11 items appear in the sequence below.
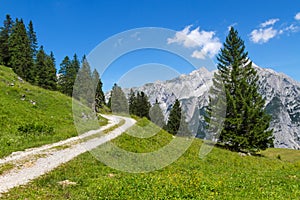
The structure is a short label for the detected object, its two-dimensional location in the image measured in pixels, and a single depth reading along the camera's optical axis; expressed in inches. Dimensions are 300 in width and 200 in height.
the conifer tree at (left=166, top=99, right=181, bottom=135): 2778.8
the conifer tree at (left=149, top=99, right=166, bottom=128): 1920.4
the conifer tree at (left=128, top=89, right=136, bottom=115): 3692.4
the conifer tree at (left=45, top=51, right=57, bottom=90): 3012.8
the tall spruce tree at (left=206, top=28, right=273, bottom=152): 1523.1
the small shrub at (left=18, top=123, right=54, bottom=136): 909.8
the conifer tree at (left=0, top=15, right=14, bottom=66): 2974.9
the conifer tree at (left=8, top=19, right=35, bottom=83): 2758.4
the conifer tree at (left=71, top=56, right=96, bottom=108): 2820.9
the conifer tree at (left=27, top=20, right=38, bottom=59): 3358.8
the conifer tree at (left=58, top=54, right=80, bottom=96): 3580.2
